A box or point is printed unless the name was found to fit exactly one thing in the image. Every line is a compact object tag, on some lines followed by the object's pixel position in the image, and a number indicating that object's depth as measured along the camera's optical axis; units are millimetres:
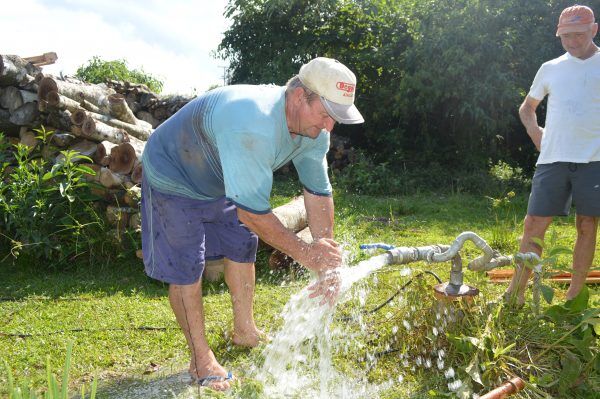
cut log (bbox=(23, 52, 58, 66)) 7684
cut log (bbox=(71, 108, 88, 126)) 5582
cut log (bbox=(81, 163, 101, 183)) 5201
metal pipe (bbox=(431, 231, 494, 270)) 2689
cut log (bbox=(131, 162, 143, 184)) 5123
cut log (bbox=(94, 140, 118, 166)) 5270
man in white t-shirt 3506
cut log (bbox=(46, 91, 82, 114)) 5673
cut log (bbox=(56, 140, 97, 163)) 5426
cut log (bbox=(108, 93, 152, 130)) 6278
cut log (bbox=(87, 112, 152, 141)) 5988
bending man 2324
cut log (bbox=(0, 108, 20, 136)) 5941
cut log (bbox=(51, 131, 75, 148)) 5598
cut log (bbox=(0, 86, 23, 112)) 5980
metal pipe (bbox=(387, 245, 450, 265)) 2732
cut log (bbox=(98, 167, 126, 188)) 5090
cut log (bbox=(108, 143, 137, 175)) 5203
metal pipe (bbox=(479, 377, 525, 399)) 2406
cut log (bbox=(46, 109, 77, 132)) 5652
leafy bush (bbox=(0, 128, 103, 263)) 4781
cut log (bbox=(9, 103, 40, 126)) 5945
